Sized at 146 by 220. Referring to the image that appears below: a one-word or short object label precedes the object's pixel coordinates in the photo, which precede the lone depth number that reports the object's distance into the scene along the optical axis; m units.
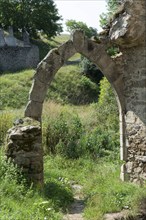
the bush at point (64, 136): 10.21
